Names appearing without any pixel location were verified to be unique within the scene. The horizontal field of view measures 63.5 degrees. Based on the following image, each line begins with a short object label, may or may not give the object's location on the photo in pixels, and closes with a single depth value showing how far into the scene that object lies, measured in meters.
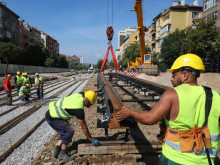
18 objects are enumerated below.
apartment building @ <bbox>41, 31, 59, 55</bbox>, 91.44
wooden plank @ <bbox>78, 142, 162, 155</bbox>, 3.71
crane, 17.48
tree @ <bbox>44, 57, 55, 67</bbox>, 61.47
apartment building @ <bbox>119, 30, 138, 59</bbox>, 91.68
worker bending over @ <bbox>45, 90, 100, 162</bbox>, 3.44
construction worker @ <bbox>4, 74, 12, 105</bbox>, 8.89
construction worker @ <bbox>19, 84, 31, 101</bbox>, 9.73
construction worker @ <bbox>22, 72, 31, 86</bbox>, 10.59
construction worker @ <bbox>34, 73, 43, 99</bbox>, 10.28
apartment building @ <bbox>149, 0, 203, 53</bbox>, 41.34
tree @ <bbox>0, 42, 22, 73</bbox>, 34.25
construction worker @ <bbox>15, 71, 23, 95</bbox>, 11.18
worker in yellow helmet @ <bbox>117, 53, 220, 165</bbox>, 1.46
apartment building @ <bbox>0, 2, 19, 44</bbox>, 47.91
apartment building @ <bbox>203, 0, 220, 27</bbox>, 27.58
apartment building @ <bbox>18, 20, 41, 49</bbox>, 62.07
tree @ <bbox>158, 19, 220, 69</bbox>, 19.89
